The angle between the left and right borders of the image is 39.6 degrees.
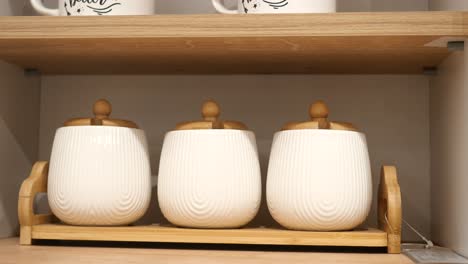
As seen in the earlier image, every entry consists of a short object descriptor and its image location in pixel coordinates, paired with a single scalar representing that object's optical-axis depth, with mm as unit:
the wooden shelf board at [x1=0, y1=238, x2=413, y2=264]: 726
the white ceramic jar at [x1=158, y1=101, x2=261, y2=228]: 818
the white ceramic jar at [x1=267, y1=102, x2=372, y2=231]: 803
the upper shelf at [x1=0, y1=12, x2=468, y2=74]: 757
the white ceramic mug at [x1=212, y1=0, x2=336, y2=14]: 800
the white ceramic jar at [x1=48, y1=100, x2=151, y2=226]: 839
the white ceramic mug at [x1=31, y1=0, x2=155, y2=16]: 833
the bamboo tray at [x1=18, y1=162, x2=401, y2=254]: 802
